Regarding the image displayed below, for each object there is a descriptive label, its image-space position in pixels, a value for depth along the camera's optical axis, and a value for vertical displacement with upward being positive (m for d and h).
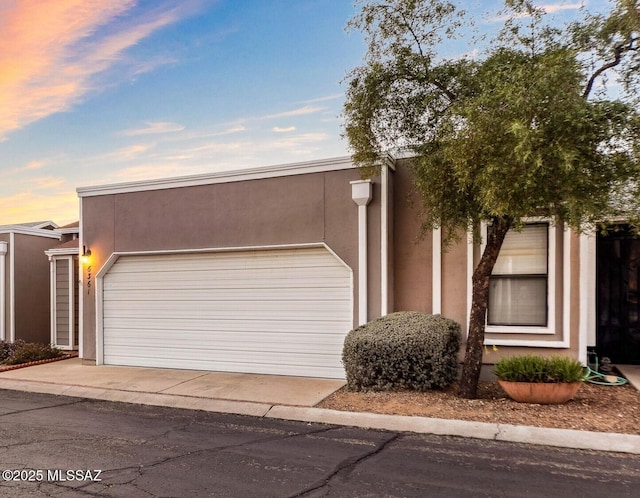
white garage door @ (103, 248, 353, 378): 8.80 -1.36
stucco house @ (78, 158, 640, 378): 7.92 -0.51
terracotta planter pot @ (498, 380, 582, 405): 6.19 -2.01
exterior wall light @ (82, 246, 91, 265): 10.80 -0.16
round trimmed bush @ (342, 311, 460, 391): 6.93 -1.71
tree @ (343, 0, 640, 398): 4.96 +1.65
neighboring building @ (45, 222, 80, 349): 12.75 -1.39
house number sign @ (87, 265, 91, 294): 10.84 -0.74
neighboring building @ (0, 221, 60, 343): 13.12 -1.05
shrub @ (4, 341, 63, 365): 10.76 -2.63
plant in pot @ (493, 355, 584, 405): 6.20 -1.86
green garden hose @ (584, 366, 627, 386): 7.34 -2.19
